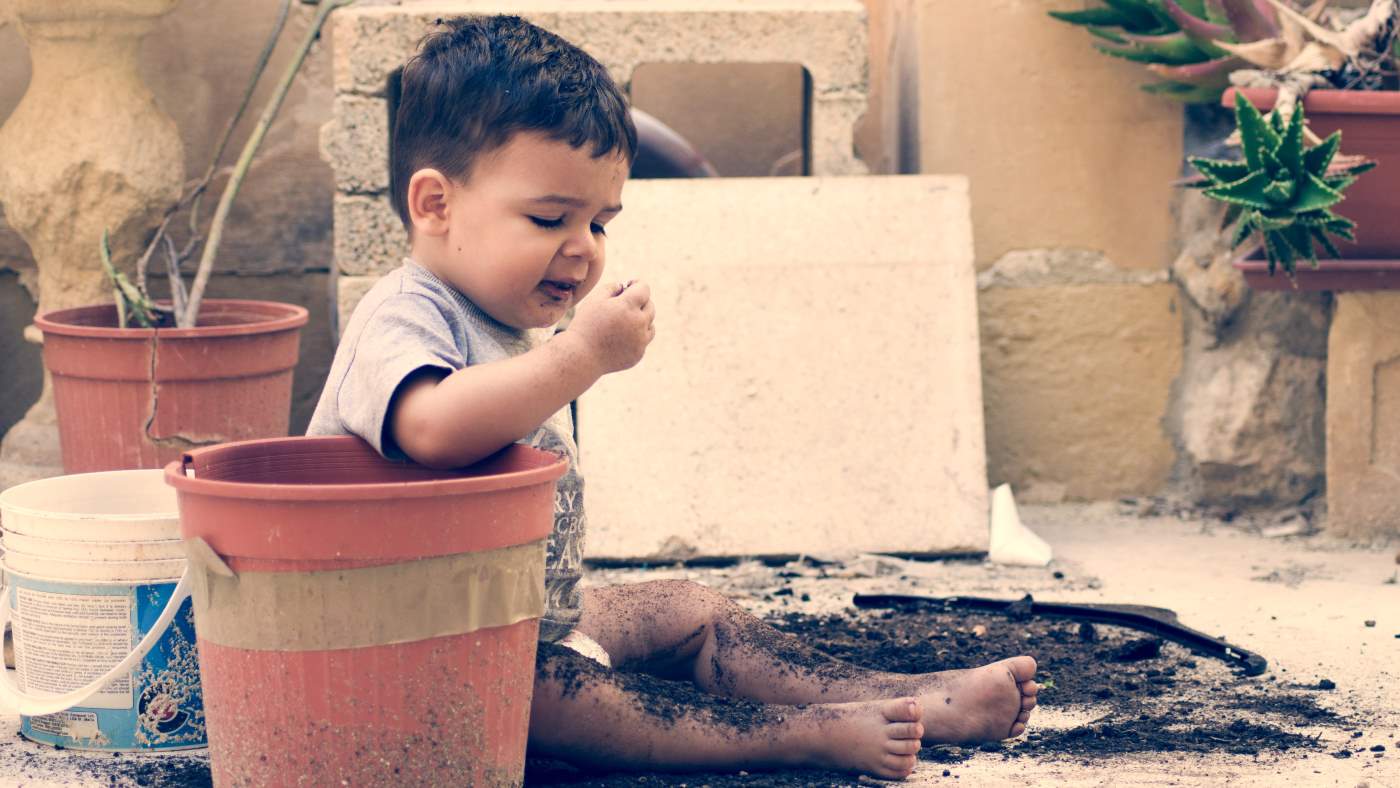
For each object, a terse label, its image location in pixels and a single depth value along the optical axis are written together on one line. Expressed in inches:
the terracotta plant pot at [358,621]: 68.2
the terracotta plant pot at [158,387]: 122.9
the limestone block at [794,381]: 131.9
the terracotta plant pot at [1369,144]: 122.1
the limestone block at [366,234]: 137.9
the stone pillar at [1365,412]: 133.7
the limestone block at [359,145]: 138.1
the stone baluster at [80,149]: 136.8
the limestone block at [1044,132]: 146.3
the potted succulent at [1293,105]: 118.3
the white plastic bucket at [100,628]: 84.1
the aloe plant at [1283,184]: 116.5
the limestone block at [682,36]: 137.5
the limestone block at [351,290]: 137.6
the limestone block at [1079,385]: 148.3
